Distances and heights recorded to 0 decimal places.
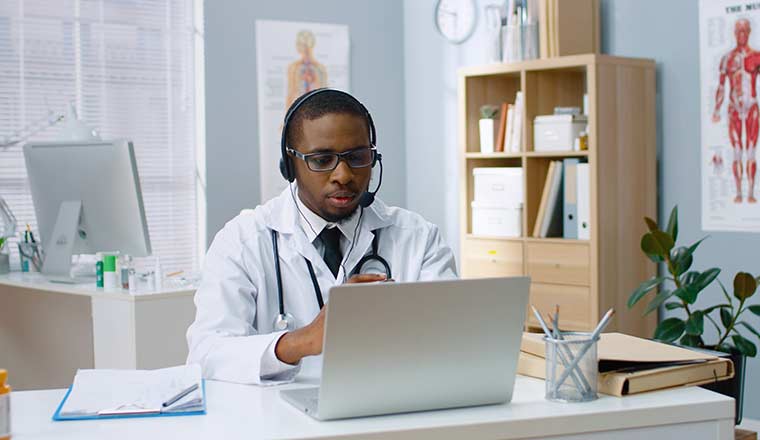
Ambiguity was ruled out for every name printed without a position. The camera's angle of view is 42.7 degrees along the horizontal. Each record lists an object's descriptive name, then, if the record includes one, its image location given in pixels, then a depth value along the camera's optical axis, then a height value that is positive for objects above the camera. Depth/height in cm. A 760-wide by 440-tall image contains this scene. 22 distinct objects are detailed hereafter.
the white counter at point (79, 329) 316 -44
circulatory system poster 508 +71
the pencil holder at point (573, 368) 160 -28
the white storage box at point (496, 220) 427 -9
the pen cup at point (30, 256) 408 -20
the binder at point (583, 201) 396 -1
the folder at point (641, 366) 167 -30
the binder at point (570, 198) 403 +0
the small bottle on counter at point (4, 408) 139 -29
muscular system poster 376 +33
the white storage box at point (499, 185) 425 +7
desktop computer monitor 355 +3
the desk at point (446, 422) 145 -34
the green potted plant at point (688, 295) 337 -35
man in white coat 202 -9
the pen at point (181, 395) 157 -31
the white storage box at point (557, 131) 406 +29
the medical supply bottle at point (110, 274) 338 -24
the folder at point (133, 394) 155 -32
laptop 143 -22
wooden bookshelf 393 +3
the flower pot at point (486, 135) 443 +30
